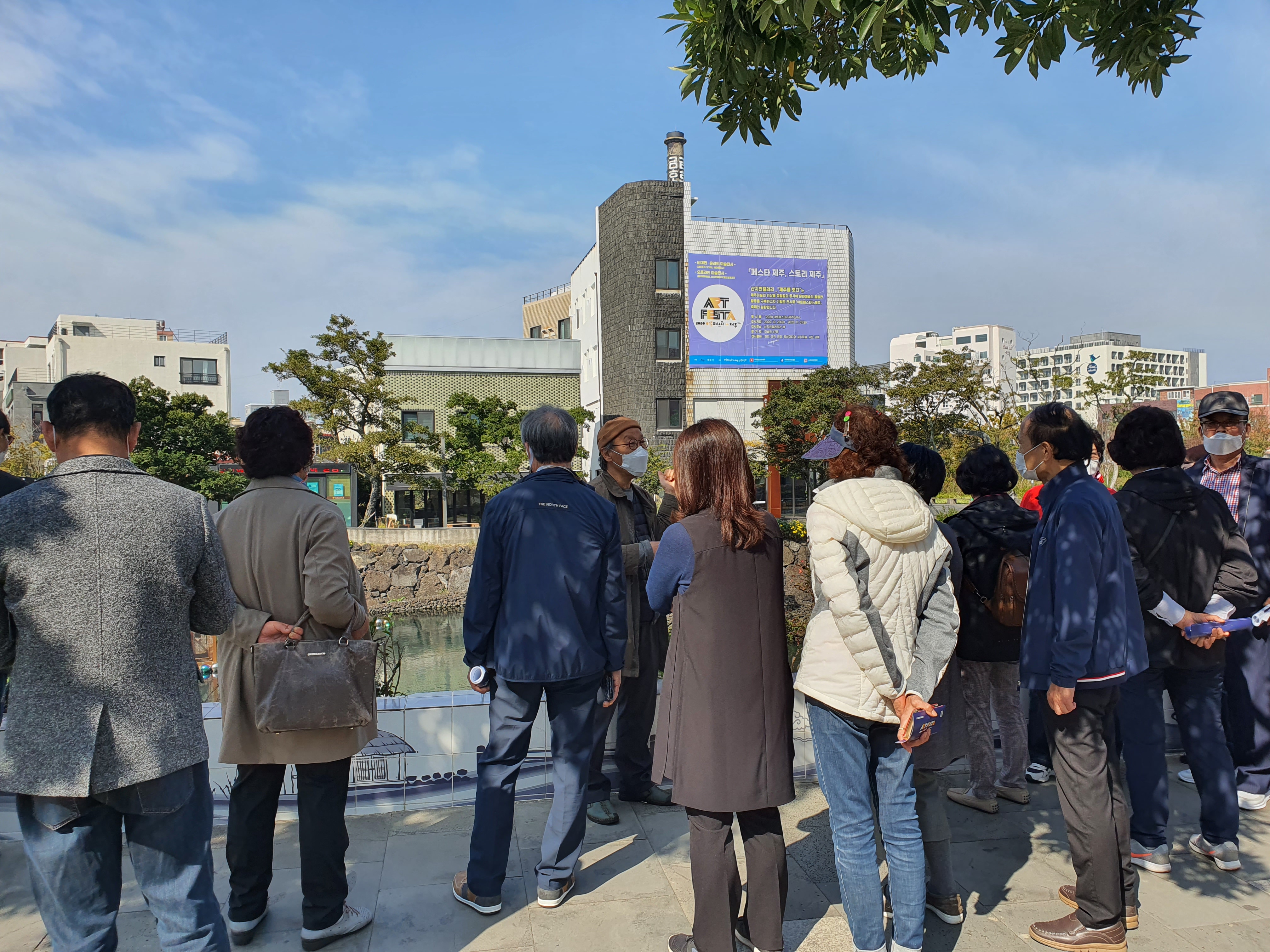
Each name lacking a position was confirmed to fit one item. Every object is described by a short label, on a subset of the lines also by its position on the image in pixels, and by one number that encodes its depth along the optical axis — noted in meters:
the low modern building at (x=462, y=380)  34.97
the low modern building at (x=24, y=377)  46.22
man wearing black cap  3.66
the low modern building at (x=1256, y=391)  66.75
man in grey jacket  1.89
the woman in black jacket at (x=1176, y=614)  3.13
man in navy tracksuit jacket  2.59
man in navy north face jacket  2.85
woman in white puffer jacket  2.38
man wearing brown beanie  3.68
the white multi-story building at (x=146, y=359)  46.53
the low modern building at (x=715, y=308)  33.25
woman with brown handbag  2.59
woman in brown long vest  2.41
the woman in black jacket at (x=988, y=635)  3.37
